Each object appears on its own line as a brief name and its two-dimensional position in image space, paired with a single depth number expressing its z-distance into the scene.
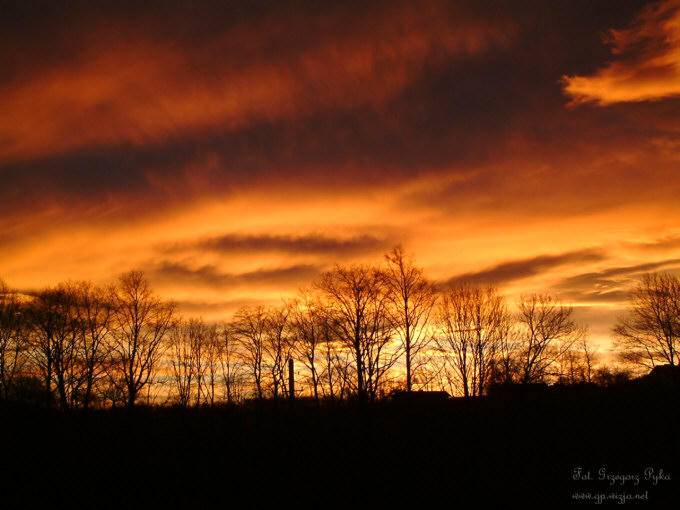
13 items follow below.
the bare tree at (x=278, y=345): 54.66
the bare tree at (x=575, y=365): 32.31
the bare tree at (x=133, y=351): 45.81
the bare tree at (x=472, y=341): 45.41
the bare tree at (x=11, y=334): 45.66
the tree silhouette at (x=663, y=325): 44.31
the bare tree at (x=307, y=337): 51.31
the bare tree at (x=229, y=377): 59.12
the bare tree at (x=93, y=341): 45.09
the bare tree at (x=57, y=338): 45.41
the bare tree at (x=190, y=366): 61.77
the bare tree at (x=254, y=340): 57.72
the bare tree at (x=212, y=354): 64.94
